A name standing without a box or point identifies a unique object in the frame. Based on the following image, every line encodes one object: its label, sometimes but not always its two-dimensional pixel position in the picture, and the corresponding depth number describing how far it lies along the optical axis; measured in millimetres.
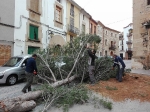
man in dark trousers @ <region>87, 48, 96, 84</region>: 4321
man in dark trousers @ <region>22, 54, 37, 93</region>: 3720
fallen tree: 4424
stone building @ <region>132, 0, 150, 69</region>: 7901
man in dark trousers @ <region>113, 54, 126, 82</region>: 4617
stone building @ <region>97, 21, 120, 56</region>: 23499
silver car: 4612
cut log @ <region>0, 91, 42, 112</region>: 2402
